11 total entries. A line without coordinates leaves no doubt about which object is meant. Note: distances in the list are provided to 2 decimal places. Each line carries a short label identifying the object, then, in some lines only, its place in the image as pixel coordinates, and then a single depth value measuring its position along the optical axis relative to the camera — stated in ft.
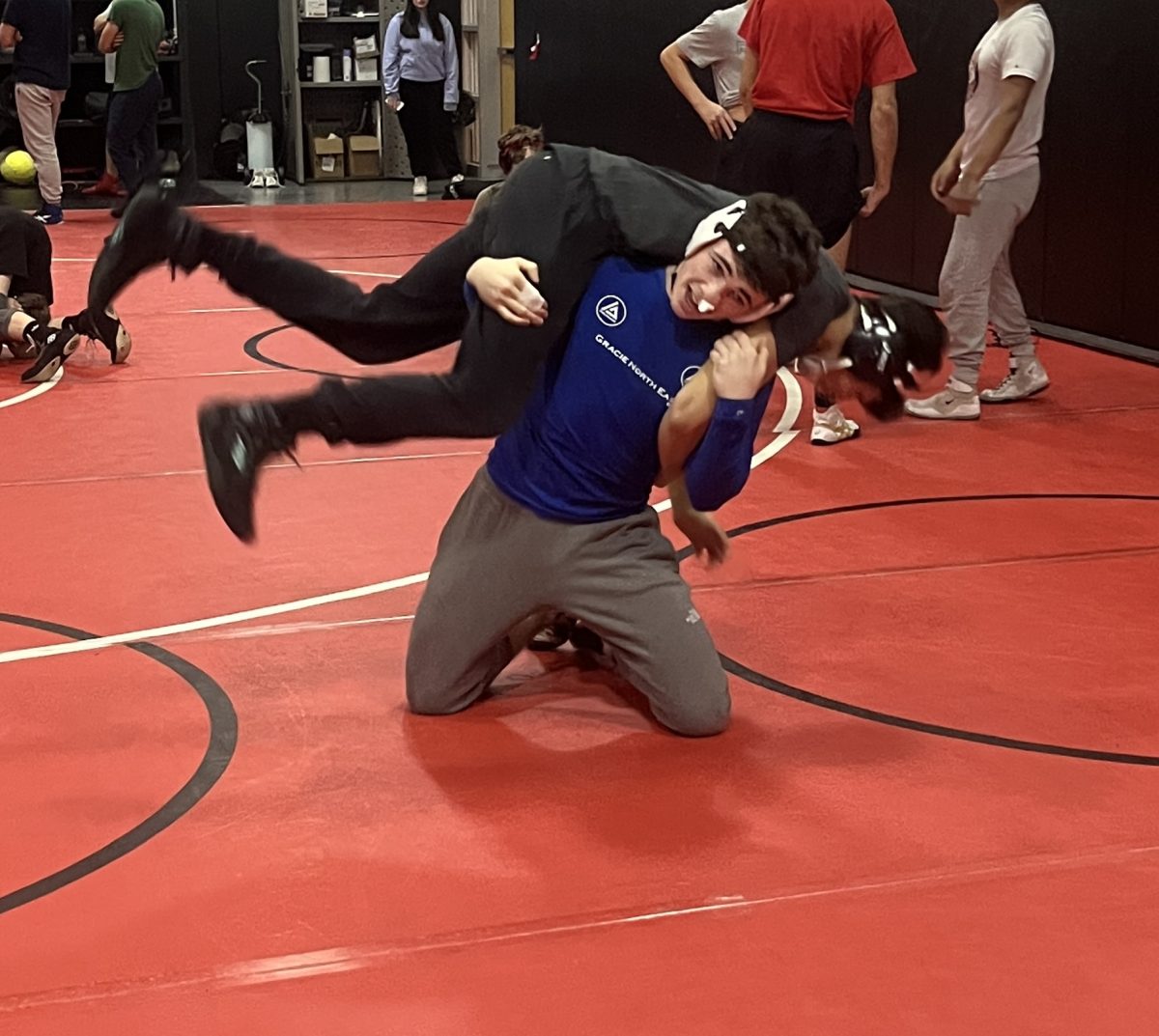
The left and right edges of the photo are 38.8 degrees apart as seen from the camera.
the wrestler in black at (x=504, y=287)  9.95
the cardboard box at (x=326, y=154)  51.70
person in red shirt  19.61
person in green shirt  40.40
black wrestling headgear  10.46
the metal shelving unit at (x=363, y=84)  50.01
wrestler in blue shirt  10.50
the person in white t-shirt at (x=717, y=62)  22.08
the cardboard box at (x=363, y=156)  52.37
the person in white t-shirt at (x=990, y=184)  18.76
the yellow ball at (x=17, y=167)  39.34
